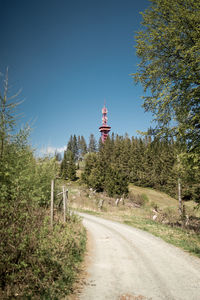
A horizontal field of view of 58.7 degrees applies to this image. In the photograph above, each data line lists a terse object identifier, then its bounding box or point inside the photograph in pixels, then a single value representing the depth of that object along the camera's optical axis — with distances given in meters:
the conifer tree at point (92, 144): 115.44
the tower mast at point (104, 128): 106.03
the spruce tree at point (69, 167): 61.16
